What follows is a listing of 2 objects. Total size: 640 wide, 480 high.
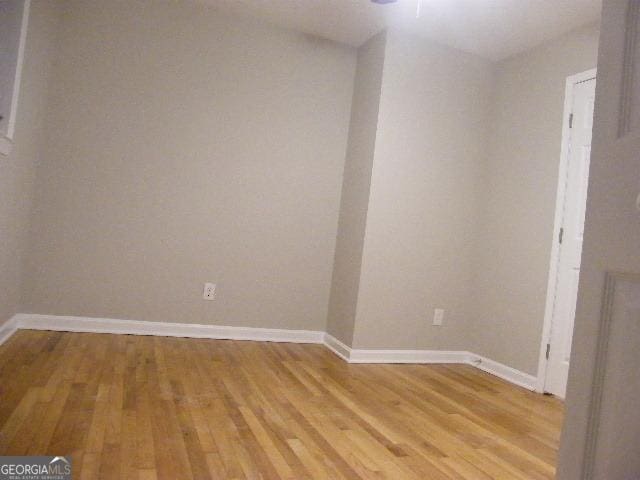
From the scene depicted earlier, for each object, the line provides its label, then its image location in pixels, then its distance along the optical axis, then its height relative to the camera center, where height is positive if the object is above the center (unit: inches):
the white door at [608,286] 24.0 -0.4
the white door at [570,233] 115.3 +11.0
